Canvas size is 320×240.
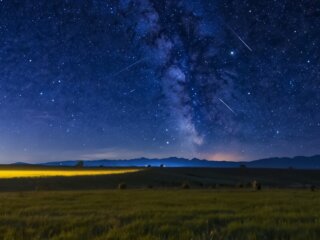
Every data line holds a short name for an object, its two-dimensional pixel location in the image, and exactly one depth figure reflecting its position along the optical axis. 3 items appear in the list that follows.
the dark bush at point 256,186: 24.14
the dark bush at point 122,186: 23.85
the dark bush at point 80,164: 83.32
